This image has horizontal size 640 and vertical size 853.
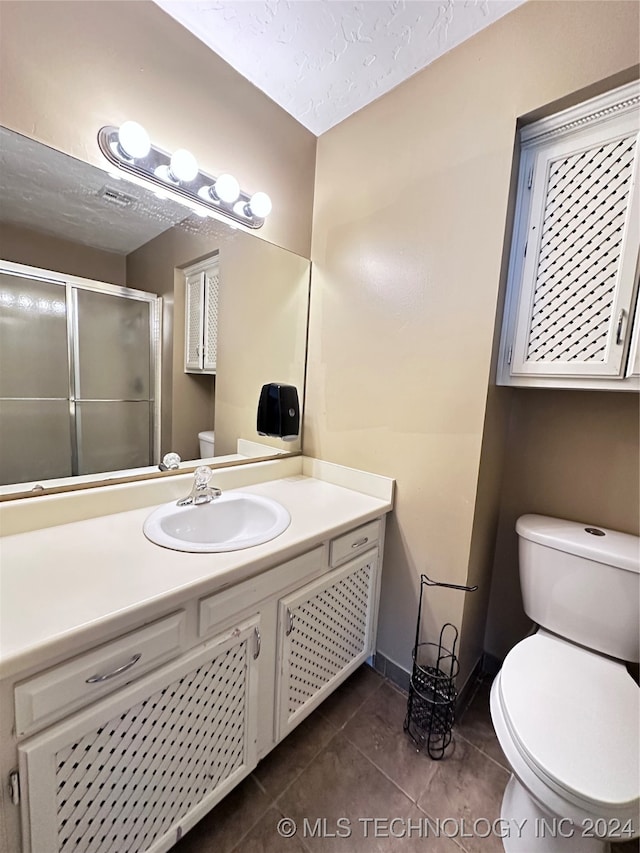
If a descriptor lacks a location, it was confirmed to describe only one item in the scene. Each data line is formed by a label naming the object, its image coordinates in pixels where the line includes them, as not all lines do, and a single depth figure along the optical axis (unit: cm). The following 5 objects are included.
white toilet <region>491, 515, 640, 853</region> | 75
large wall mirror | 99
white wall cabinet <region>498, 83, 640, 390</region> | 98
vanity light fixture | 105
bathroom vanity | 63
